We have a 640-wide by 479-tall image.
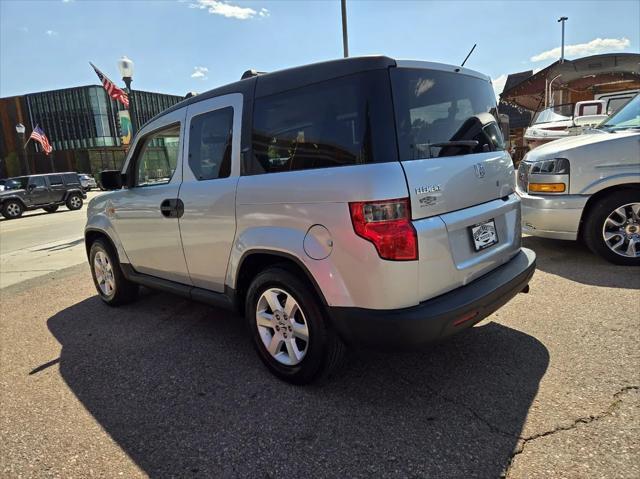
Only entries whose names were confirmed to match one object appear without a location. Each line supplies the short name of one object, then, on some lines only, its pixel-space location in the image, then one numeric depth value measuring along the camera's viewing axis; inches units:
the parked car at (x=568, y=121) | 310.7
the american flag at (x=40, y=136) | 1086.2
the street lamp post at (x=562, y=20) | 1430.9
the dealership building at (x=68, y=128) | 1841.8
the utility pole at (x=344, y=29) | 429.1
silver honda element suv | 89.9
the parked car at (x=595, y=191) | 181.2
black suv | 716.7
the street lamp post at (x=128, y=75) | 404.8
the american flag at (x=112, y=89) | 526.3
